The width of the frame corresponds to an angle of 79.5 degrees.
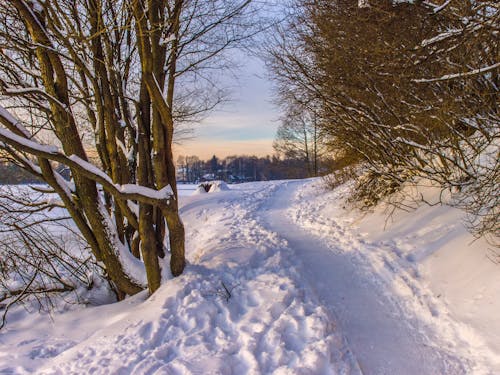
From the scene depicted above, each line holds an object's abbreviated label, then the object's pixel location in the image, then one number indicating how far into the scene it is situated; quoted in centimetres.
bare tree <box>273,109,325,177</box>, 3231
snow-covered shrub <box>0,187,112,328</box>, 413
